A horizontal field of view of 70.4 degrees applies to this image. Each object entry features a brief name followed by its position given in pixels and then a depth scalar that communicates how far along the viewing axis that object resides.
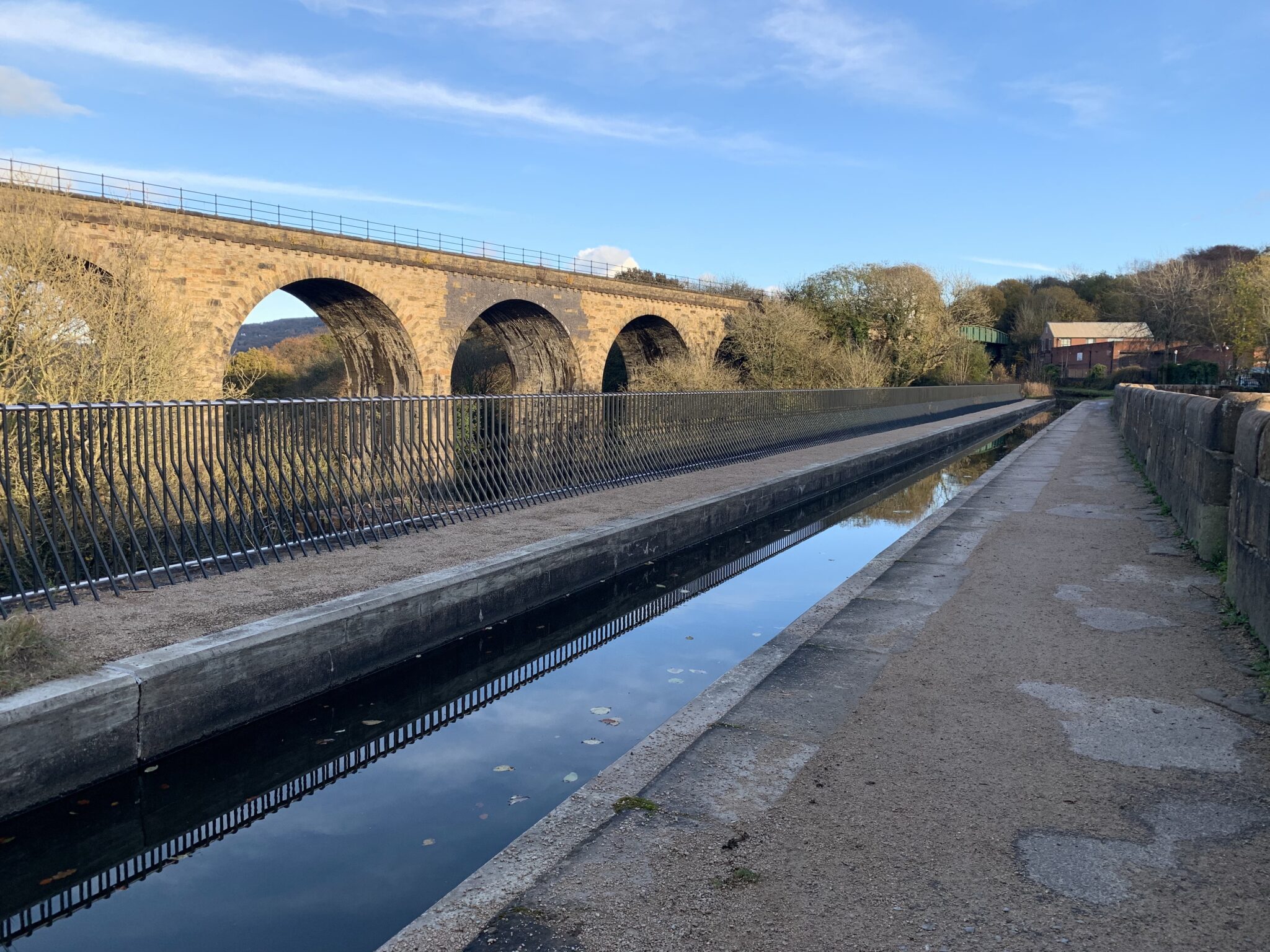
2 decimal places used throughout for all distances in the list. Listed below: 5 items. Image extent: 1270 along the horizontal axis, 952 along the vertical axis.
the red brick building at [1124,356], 71.50
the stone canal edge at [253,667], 3.75
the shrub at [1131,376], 64.75
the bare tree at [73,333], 11.94
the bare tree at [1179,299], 64.36
